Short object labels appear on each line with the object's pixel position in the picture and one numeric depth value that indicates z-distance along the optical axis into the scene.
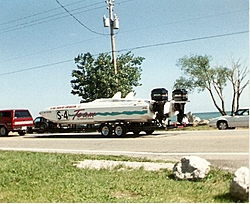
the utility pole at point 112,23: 22.54
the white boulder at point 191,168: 6.52
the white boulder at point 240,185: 4.91
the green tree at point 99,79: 23.19
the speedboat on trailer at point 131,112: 17.19
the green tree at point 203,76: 35.03
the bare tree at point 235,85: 31.31
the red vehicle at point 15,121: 22.06
